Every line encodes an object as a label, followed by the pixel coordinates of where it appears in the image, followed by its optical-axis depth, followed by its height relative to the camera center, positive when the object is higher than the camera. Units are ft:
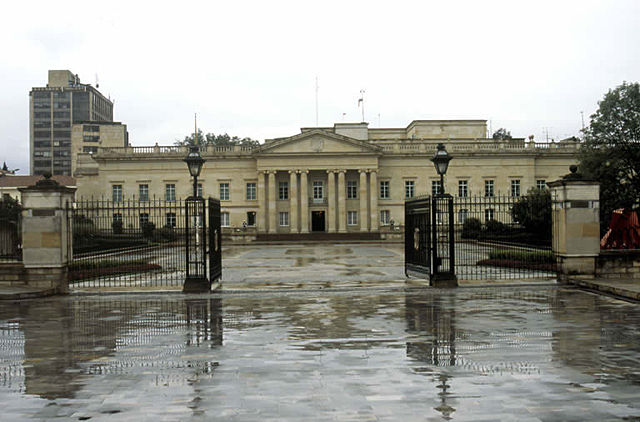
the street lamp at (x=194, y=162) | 59.93 +5.73
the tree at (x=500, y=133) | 337.00 +46.55
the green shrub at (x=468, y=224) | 87.70 -1.49
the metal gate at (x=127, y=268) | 54.03 -5.17
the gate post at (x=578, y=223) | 52.65 -0.65
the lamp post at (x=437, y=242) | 51.75 -2.14
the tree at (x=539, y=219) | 114.11 -0.51
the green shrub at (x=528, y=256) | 68.57 -4.53
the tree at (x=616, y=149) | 118.21 +13.23
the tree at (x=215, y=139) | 347.36 +46.00
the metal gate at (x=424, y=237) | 52.39 -1.78
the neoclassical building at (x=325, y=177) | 207.72 +14.20
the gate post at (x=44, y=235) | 50.19 -1.07
